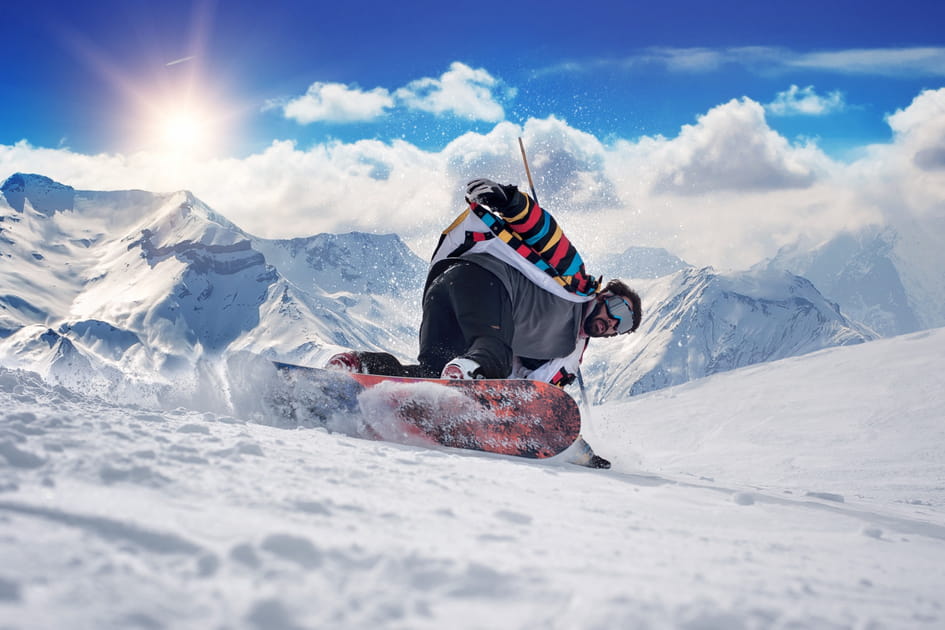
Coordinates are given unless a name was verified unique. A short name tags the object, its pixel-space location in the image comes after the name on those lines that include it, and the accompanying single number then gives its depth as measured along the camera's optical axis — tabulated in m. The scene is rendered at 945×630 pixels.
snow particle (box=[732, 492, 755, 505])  2.76
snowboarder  4.85
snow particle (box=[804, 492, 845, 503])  3.63
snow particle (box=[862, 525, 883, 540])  2.28
